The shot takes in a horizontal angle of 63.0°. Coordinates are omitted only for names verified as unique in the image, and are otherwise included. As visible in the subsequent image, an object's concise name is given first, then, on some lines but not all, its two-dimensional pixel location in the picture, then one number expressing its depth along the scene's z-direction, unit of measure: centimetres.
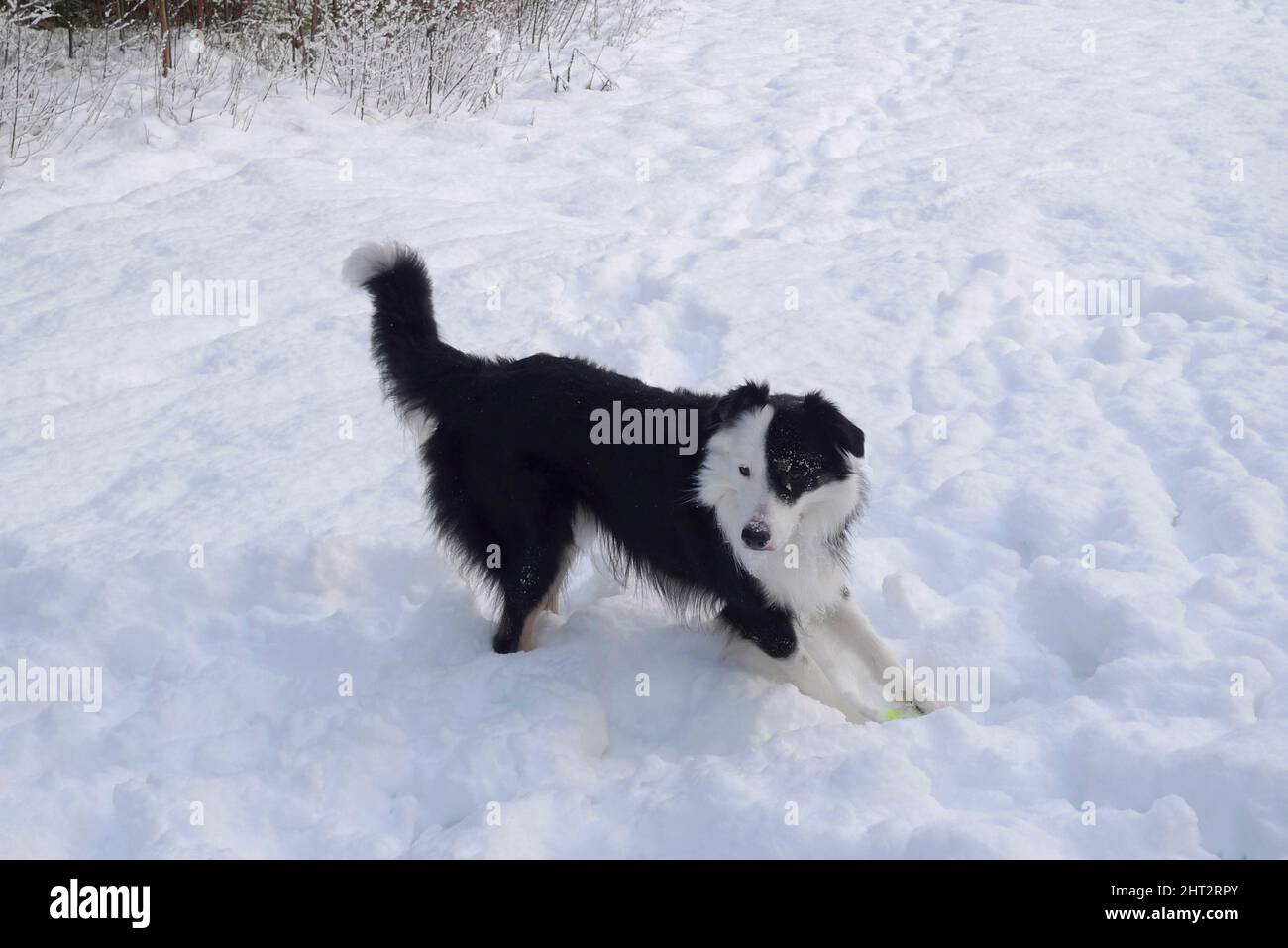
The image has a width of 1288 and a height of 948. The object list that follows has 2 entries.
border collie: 324
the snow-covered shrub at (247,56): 724
